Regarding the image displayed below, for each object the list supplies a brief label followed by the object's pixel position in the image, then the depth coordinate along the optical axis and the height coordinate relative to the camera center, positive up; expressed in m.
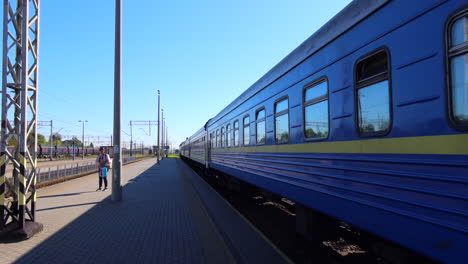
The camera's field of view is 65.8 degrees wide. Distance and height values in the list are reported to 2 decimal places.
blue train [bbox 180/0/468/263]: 2.52 +0.22
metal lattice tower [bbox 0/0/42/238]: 6.40 +0.35
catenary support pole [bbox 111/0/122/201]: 10.67 +2.03
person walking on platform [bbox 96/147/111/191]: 13.06 -0.50
